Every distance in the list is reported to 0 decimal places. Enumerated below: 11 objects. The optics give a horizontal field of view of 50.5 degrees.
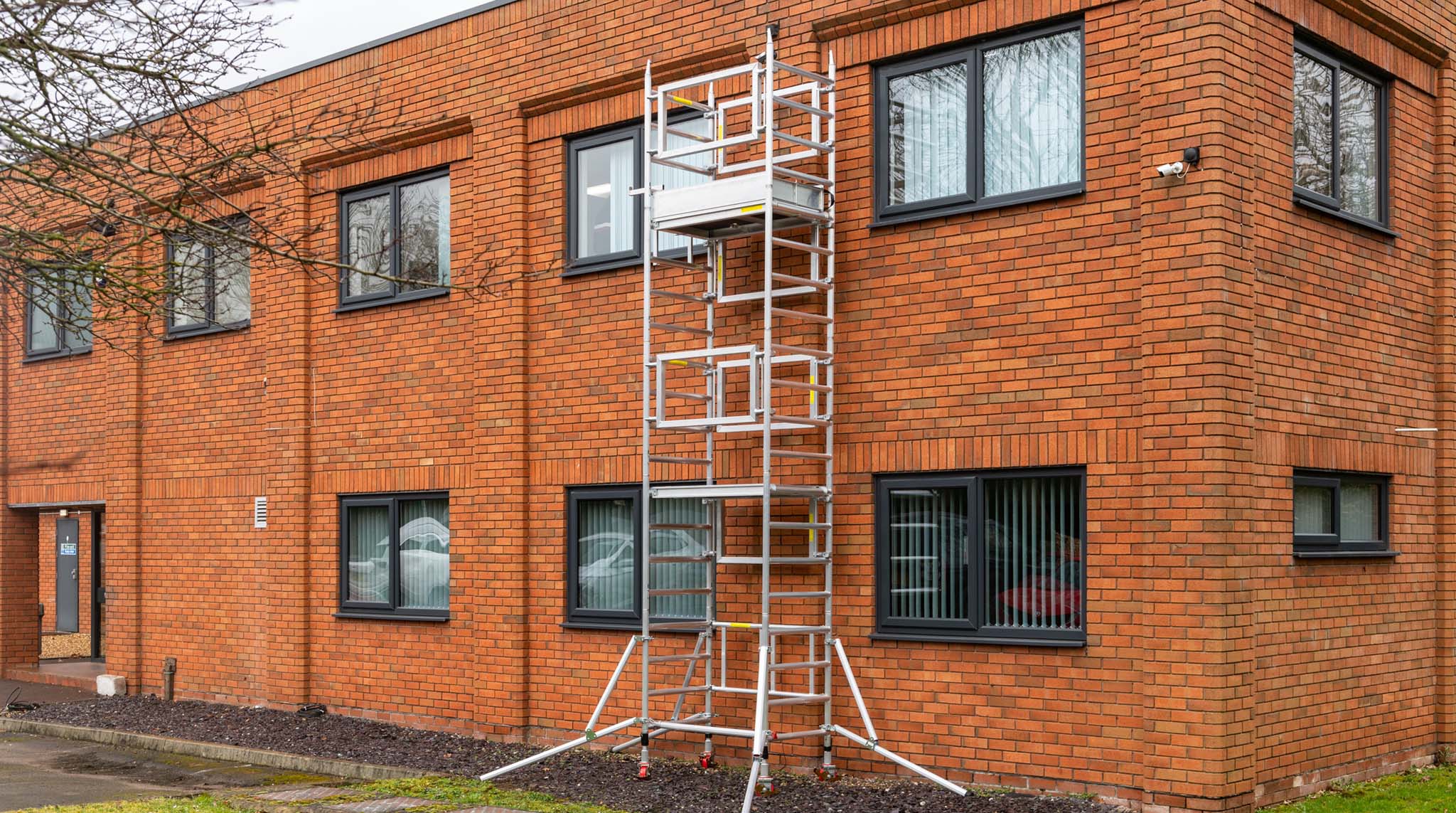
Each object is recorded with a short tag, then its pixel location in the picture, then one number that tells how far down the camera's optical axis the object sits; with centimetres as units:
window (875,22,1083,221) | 1034
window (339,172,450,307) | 1448
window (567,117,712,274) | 1270
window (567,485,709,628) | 1241
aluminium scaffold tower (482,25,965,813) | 1077
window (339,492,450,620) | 1432
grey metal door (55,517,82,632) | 2212
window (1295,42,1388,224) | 1075
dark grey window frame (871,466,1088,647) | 1007
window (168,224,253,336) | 1644
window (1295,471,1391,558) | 1049
